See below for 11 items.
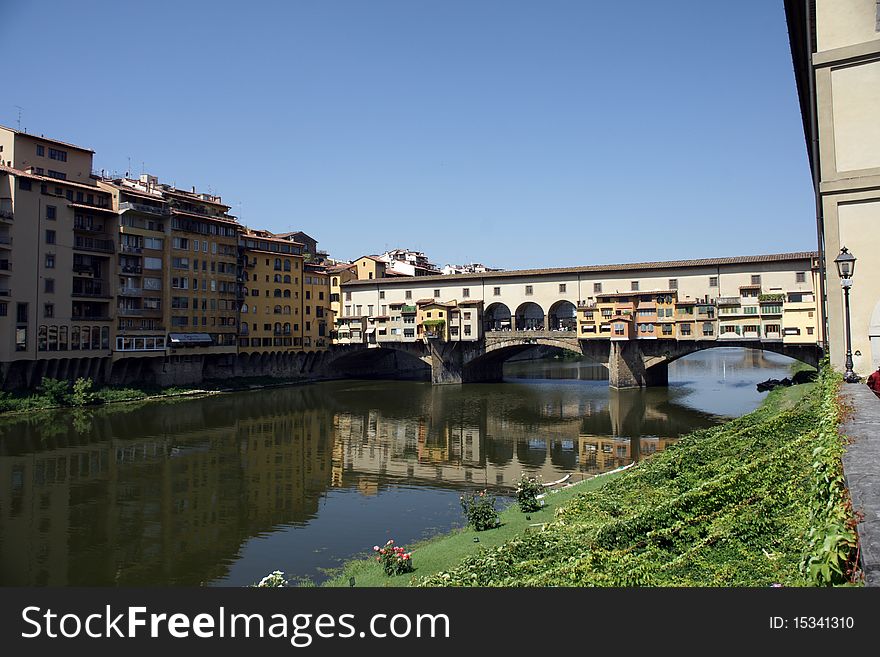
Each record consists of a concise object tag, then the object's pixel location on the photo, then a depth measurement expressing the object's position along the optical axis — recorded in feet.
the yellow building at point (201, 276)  176.76
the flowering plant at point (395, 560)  43.62
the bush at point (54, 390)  140.15
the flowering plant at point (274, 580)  40.40
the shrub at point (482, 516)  53.42
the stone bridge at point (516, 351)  175.22
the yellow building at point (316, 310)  219.61
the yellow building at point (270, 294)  200.64
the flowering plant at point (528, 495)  57.57
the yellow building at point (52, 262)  139.74
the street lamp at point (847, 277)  48.03
